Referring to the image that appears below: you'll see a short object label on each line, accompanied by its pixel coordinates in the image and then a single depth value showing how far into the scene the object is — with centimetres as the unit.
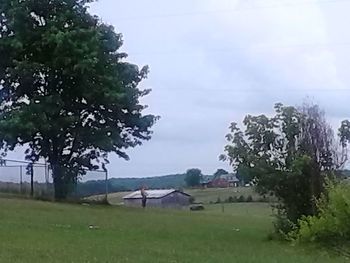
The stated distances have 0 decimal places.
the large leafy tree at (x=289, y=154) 2803
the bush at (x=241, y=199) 5793
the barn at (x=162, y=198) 5734
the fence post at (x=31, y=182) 4387
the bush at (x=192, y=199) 6378
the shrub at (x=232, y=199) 6041
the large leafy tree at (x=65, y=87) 4366
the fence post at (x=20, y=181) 4445
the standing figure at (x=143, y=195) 4926
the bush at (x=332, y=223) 1554
